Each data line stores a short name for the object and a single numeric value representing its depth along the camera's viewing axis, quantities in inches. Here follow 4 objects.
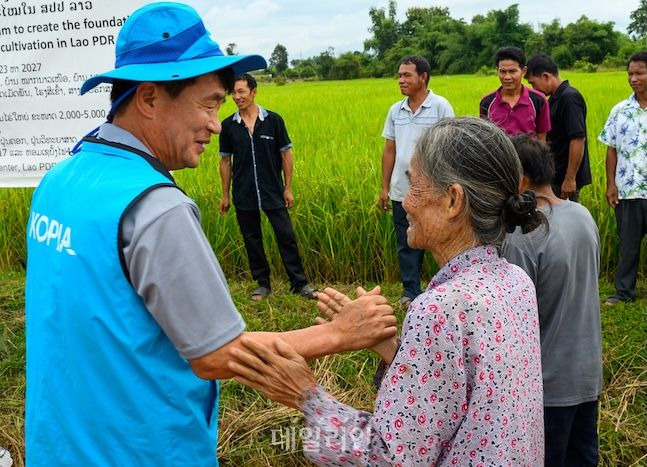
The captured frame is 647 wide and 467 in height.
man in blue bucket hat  50.9
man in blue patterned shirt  191.5
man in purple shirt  192.5
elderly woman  50.5
